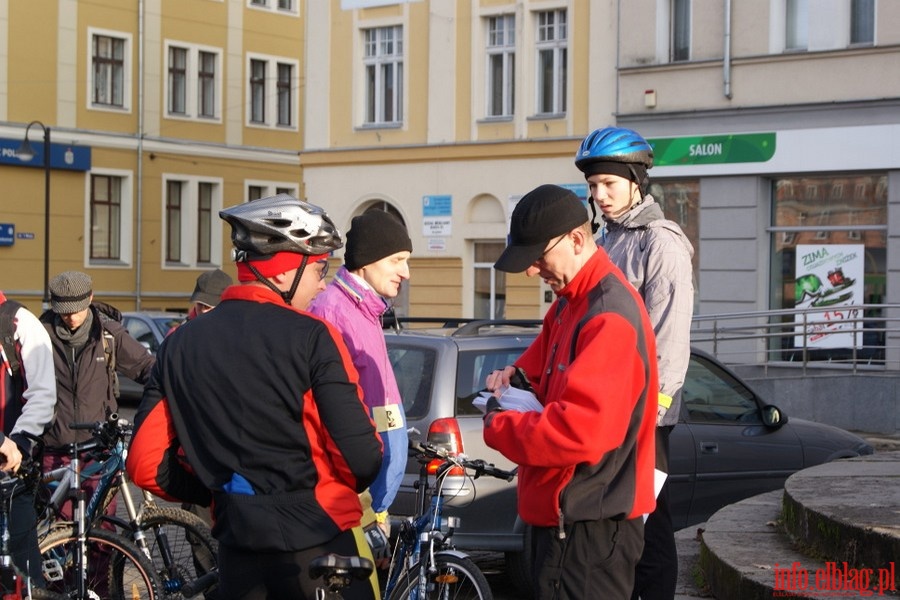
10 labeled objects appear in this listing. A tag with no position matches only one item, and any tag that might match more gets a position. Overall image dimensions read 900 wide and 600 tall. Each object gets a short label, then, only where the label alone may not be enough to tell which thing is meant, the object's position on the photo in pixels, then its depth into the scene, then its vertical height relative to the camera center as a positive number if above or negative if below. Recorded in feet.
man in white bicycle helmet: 12.92 -1.49
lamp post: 113.29 +7.61
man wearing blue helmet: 17.34 +0.12
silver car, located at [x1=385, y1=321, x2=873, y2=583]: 26.89 -3.38
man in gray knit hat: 27.12 -1.84
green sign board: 78.33 +6.83
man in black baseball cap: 13.16 -1.39
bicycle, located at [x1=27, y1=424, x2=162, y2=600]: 23.43 -4.82
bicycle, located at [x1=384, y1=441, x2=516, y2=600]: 19.12 -3.81
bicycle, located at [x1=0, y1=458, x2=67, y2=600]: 20.88 -4.20
